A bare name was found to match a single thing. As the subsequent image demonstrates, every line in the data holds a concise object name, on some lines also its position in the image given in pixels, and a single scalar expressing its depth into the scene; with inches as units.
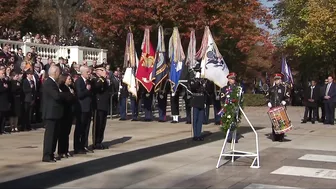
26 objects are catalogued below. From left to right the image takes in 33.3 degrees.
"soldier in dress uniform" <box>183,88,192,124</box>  768.3
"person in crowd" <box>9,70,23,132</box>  621.9
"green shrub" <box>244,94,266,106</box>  1320.1
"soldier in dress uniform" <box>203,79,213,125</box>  706.0
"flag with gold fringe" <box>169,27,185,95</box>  764.0
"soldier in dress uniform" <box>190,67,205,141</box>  555.5
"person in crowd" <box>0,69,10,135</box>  593.3
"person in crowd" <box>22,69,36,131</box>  639.8
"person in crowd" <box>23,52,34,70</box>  669.0
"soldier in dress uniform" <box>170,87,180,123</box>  778.8
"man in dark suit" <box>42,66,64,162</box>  408.8
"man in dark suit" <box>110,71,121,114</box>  823.1
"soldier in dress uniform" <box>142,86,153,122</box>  794.2
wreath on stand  430.6
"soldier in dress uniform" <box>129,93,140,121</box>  802.8
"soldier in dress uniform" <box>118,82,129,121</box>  813.9
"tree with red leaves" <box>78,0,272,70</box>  1093.8
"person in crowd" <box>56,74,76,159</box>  420.6
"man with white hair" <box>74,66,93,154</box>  453.1
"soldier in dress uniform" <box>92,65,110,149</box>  476.1
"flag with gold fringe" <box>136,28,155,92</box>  778.8
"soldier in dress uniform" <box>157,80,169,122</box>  795.0
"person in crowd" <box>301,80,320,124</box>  838.5
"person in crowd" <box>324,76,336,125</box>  816.9
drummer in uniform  569.4
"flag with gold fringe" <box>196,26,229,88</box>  668.1
